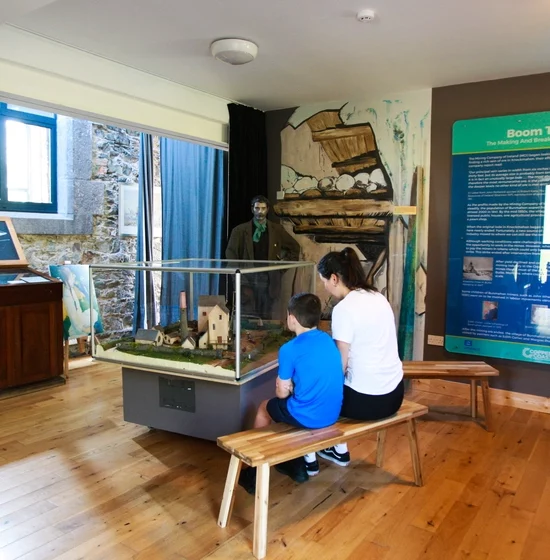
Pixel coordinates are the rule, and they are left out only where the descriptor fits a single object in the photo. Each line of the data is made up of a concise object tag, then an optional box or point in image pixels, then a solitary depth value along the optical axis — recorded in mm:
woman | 2320
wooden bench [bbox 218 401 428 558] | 1932
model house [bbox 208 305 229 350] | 2602
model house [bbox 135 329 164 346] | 2854
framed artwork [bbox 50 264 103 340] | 4391
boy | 2178
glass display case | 2559
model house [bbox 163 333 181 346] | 2820
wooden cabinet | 3668
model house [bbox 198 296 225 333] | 2764
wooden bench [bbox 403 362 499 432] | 3240
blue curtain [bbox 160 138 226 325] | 4664
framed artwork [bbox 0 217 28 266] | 3928
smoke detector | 2598
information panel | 3594
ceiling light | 3031
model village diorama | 2562
